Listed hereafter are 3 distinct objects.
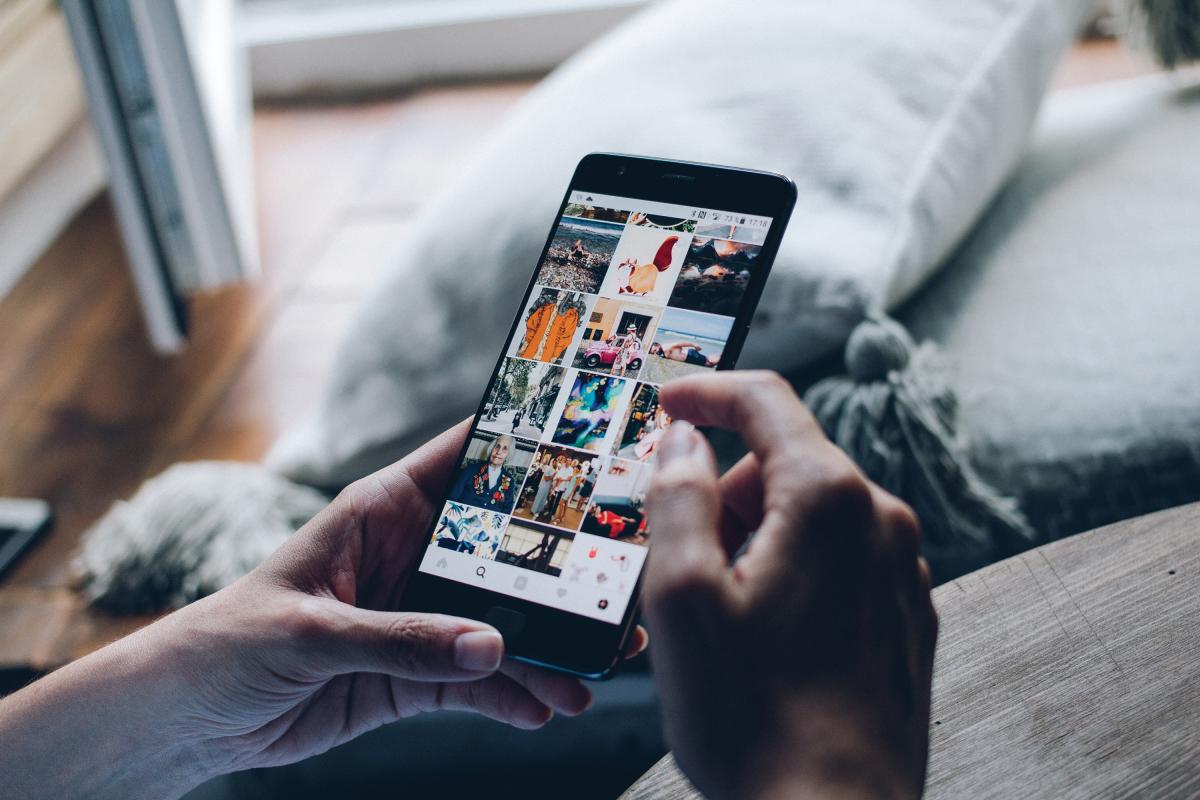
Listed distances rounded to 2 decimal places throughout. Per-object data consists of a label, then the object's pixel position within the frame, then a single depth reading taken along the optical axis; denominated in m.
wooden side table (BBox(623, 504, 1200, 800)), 0.42
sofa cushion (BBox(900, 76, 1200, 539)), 0.66
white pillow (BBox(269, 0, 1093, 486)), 0.70
